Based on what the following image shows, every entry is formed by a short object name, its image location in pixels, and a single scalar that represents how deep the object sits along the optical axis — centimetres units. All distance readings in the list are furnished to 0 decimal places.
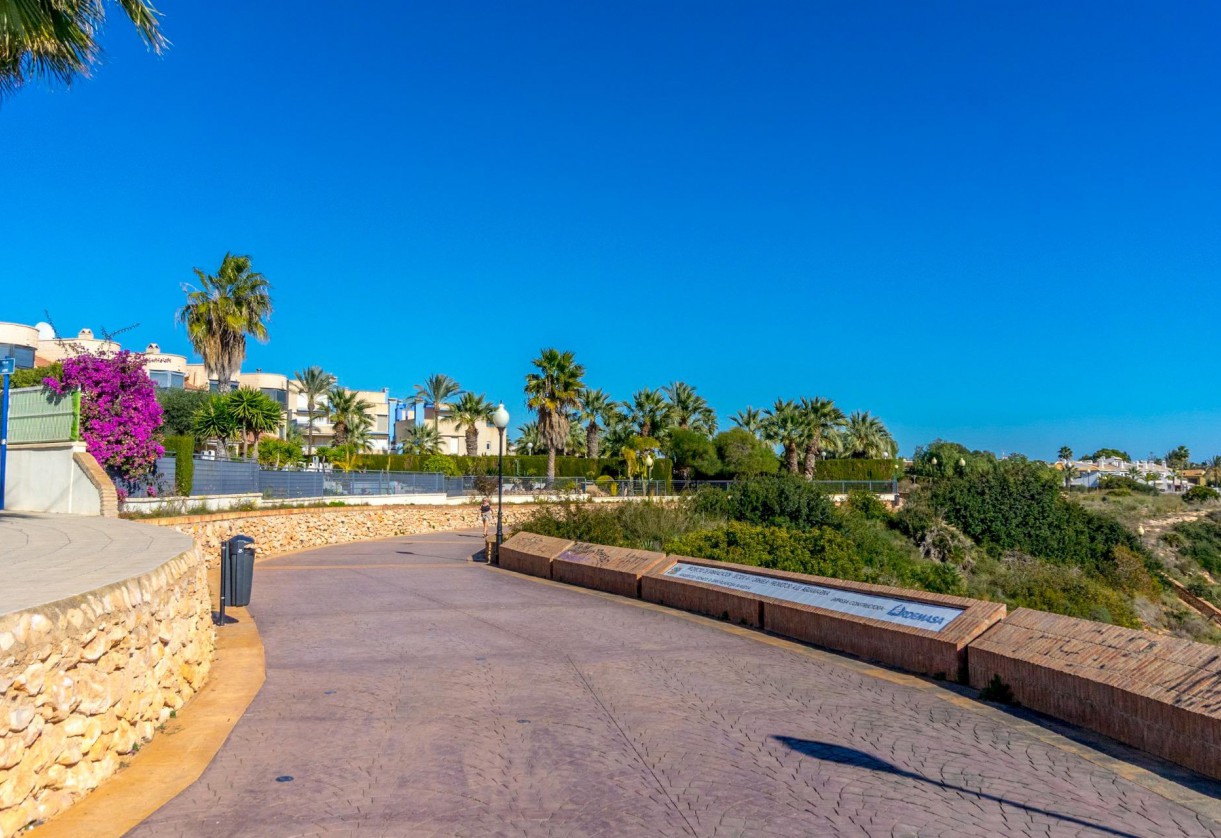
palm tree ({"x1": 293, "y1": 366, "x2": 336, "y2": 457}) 8231
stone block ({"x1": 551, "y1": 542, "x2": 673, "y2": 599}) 1523
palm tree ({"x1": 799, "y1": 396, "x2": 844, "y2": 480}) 7100
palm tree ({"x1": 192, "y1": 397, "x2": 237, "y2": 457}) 4466
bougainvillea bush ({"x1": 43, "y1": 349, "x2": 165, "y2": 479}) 2138
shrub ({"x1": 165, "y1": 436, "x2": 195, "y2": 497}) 2402
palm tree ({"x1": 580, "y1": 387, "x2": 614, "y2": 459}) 7569
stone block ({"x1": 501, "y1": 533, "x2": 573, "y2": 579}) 1852
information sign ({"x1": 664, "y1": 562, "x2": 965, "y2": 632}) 955
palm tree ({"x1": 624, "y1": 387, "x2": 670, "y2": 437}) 7288
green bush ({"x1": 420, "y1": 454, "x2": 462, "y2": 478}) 5812
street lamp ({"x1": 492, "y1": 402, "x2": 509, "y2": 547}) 2216
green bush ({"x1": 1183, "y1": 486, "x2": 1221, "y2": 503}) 6469
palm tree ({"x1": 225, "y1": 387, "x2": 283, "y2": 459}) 4453
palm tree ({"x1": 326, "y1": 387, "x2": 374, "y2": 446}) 7238
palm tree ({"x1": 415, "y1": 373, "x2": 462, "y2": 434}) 9164
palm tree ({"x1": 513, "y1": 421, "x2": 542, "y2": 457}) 8700
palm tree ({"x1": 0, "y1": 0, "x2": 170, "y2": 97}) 1155
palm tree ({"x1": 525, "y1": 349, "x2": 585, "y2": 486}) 6419
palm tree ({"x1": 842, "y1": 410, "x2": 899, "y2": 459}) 8138
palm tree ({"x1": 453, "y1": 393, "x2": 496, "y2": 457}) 7850
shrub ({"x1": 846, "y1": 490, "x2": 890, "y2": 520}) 3326
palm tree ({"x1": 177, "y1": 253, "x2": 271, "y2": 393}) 4600
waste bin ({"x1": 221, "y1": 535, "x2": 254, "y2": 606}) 1261
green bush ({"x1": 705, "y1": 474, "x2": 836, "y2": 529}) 2494
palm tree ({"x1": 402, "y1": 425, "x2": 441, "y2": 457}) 7688
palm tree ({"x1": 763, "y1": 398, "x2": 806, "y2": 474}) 7269
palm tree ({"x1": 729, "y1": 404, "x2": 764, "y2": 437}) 7621
